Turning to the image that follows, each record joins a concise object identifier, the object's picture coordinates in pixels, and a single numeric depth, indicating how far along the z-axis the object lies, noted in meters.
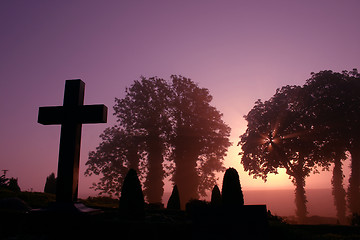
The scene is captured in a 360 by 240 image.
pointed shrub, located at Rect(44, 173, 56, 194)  36.96
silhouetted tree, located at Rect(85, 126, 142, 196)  34.84
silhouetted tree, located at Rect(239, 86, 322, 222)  32.06
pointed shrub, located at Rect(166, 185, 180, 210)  20.75
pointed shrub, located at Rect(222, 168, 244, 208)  14.02
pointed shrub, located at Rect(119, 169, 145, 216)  11.24
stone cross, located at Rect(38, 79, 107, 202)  9.96
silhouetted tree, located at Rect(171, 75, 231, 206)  34.03
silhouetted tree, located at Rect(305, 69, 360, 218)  29.81
